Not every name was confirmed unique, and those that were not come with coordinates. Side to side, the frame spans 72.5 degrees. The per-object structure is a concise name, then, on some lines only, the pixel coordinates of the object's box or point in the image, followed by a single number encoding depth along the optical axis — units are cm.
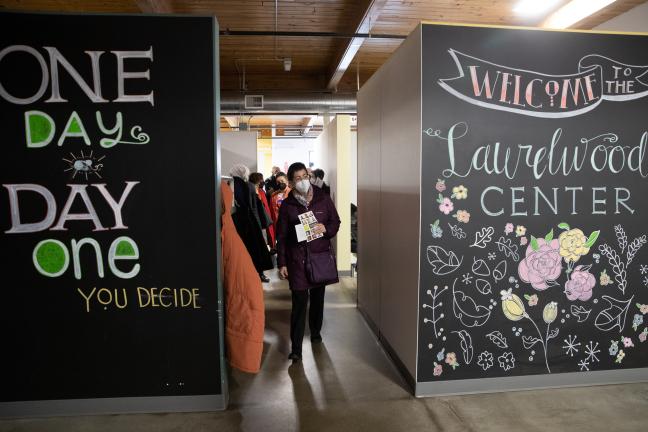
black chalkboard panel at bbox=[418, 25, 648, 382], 275
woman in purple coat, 340
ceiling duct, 790
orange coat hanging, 277
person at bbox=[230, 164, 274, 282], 453
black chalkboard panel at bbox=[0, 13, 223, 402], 250
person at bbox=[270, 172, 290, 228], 702
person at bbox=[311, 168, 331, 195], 607
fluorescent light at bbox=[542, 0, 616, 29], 440
